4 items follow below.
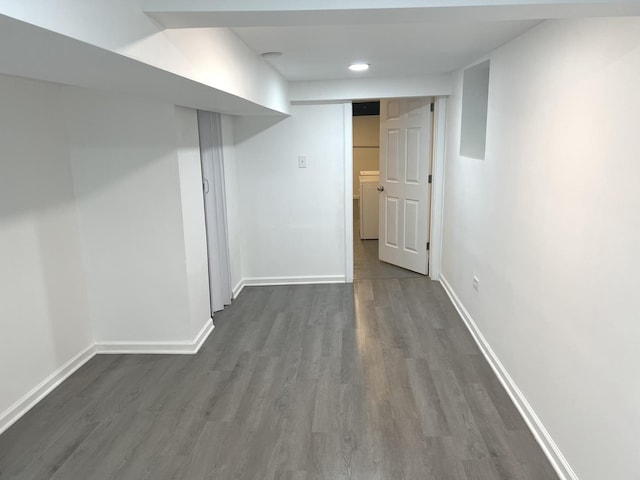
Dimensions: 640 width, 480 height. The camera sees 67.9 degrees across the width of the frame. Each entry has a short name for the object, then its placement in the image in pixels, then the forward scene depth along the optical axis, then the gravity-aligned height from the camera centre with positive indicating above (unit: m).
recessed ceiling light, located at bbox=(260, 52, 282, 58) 2.97 +0.60
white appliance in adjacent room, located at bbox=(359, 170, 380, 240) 7.23 -0.90
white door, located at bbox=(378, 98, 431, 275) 5.01 -0.37
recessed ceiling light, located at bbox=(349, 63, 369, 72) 3.58 +0.63
